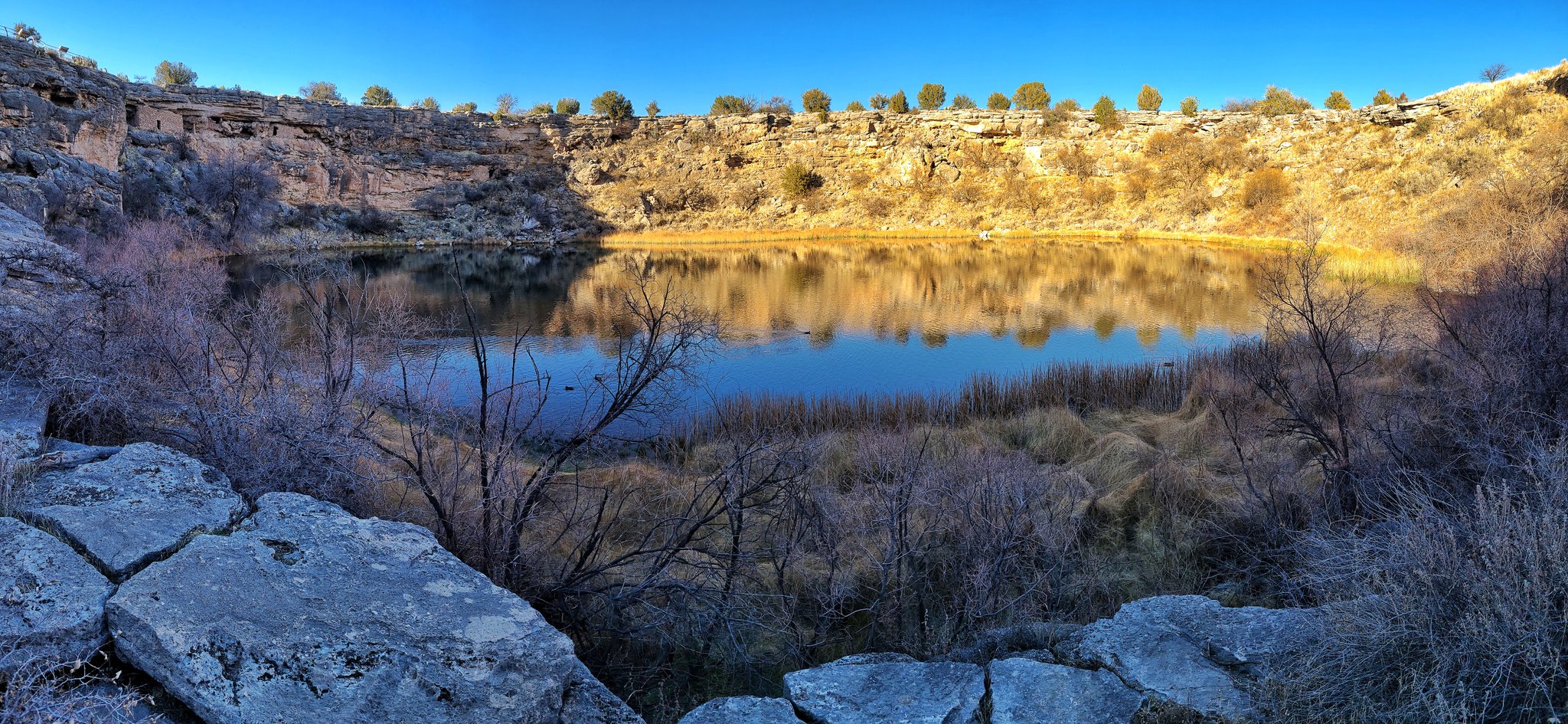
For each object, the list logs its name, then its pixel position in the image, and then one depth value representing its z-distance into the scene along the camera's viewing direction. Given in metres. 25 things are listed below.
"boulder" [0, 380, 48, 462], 3.87
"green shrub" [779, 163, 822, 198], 47.06
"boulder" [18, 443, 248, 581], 3.04
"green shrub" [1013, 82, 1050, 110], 52.62
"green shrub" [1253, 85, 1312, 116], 42.49
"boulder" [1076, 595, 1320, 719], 3.03
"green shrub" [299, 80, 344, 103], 53.81
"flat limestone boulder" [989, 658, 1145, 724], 3.02
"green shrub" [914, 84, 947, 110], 54.50
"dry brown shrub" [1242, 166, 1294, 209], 33.97
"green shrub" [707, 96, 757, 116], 56.44
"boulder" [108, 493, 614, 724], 2.50
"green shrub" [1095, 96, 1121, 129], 46.31
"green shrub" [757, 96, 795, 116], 54.20
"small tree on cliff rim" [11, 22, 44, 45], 29.81
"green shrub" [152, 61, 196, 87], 48.00
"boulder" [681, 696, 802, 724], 3.18
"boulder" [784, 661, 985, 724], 3.14
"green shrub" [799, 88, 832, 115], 54.84
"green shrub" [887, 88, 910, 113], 53.56
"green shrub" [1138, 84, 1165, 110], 50.81
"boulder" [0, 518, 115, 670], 2.45
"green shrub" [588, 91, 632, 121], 53.38
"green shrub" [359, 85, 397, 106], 56.25
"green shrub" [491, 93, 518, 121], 55.75
